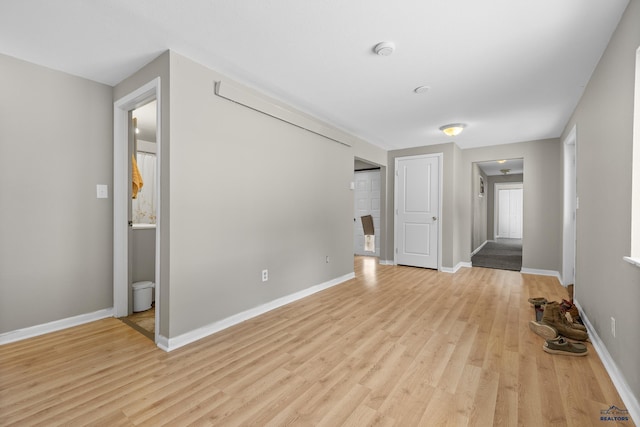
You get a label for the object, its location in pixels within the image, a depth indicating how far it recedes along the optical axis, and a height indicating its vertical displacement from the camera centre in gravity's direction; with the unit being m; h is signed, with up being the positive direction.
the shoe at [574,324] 2.58 -1.04
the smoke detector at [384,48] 2.22 +1.29
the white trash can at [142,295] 3.13 -0.92
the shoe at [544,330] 2.48 -1.04
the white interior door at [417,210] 5.46 +0.04
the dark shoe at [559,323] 2.45 -1.01
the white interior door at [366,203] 6.72 +0.21
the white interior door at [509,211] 10.34 +0.04
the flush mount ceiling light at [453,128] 4.20 +1.24
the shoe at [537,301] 3.23 -1.01
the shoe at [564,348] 2.21 -1.06
